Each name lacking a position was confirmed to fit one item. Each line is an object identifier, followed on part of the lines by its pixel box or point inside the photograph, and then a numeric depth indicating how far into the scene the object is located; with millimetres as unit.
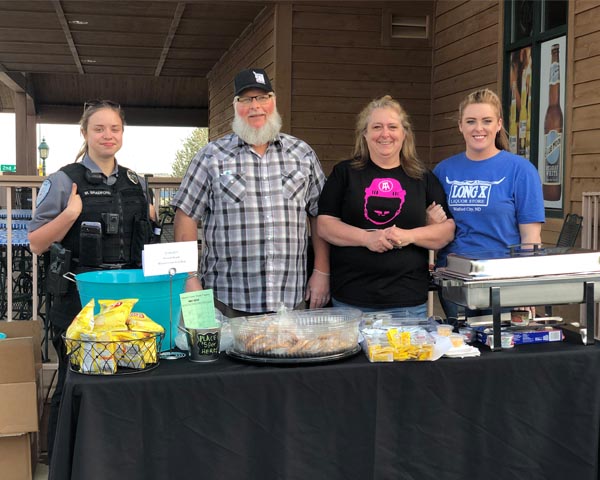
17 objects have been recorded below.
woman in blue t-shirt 2414
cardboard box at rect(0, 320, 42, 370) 2713
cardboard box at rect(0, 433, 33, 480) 2514
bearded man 2395
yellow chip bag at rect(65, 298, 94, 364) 1716
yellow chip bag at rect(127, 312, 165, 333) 1771
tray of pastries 1805
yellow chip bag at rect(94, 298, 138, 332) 1737
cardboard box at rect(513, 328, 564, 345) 2035
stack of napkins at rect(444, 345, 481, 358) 1883
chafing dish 1963
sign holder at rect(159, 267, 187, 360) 1854
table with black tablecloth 1668
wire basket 1694
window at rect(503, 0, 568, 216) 5043
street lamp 21031
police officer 2270
